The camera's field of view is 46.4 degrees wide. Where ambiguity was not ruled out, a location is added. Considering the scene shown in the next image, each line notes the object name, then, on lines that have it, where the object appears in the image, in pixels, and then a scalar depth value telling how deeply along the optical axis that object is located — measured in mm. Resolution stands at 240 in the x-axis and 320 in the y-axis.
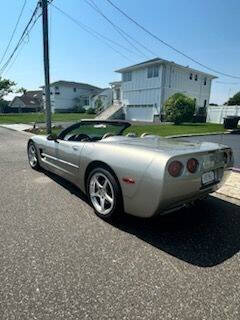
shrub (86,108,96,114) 49688
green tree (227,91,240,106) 45938
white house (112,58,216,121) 31062
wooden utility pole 13836
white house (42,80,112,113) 62531
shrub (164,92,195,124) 25344
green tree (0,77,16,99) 61781
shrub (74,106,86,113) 60122
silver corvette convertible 3074
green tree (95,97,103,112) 49291
